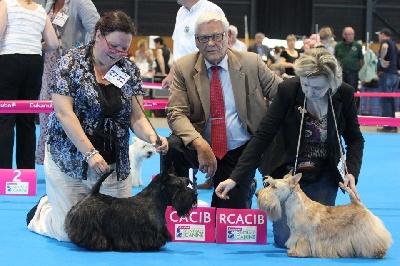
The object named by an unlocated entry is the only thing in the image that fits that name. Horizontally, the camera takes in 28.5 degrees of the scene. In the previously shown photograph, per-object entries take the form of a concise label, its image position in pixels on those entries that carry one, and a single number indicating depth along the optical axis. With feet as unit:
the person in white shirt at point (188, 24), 16.56
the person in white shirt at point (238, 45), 33.44
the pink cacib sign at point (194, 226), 12.08
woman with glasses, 11.25
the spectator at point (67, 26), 18.03
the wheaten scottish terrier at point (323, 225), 10.75
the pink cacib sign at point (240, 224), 12.05
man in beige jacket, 12.58
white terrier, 18.59
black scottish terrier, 11.08
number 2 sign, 16.30
